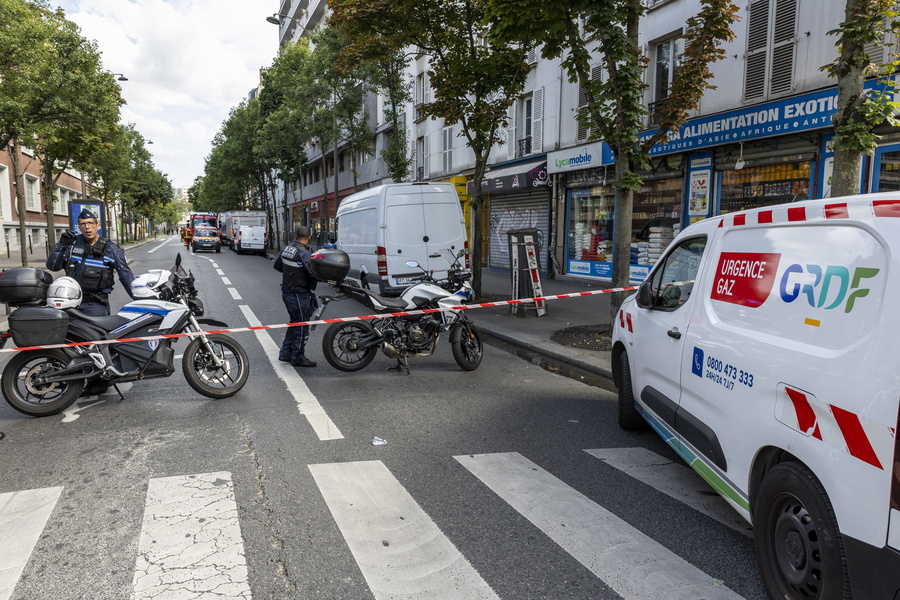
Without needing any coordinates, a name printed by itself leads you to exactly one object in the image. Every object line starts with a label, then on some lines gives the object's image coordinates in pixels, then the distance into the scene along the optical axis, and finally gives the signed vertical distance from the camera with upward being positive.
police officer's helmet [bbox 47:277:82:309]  5.54 -0.64
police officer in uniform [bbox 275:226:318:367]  7.68 -0.87
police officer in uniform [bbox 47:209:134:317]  6.66 -0.42
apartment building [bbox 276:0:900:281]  11.44 +1.58
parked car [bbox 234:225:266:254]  39.25 -1.18
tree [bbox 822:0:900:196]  6.21 +1.20
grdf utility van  2.14 -0.68
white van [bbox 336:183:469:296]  12.76 -0.22
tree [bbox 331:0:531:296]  13.39 +3.48
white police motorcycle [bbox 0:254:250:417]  5.36 -1.12
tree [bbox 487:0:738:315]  8.46 +2.11
